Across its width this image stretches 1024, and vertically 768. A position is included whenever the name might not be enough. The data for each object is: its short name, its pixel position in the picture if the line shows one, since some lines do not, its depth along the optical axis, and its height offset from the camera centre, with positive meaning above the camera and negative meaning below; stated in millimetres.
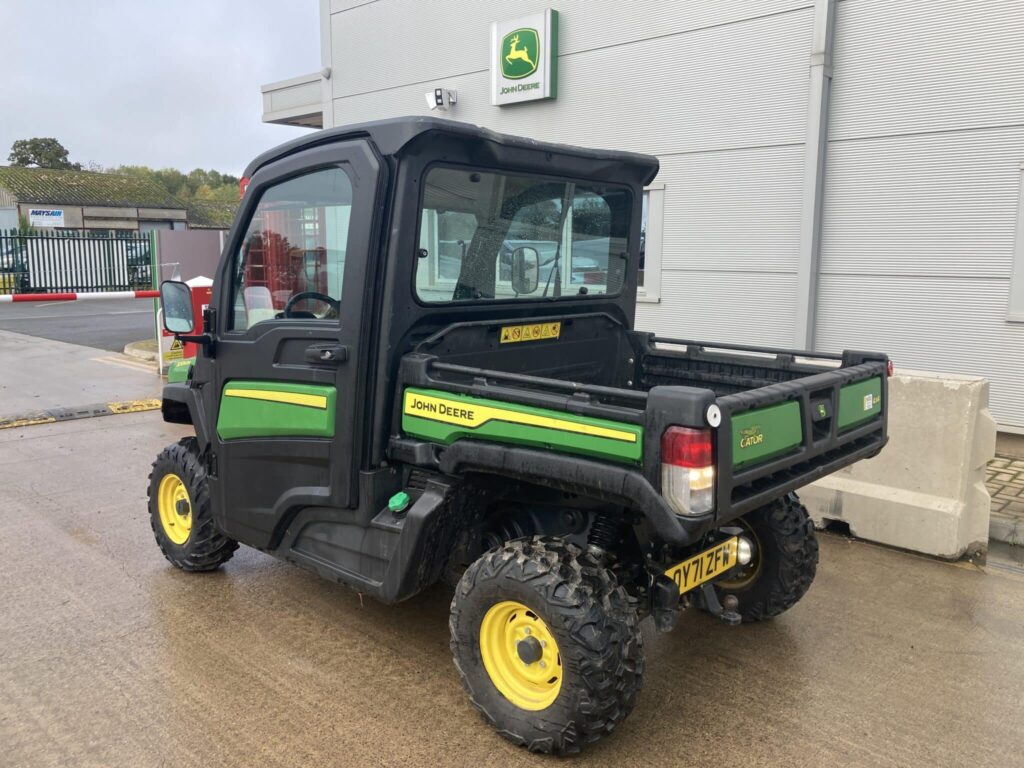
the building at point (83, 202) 42062 +2782
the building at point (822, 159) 6871 +965
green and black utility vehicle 2879 -576
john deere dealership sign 9578 +2315
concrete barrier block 4934 -1196
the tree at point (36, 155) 74000 +8640
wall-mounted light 10750 +2046
